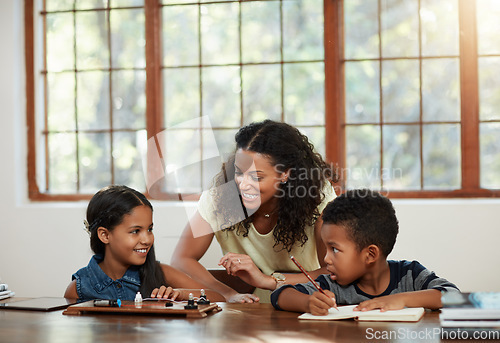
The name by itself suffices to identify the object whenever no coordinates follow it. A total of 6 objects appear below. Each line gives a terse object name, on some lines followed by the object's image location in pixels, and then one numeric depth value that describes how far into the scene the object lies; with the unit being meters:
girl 2.74
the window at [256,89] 4.03
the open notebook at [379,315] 2.24
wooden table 2.14
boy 2.43
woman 2.93
